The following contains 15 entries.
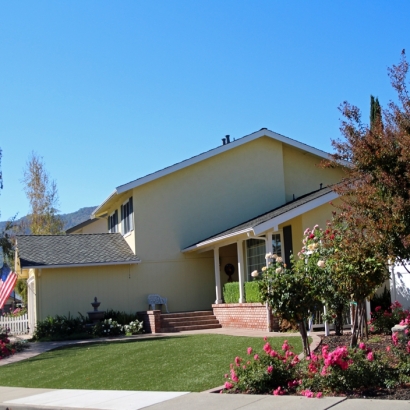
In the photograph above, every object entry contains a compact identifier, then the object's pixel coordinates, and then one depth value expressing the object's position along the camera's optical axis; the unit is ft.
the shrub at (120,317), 74.79
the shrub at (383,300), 54.44
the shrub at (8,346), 59.21
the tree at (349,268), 31.73
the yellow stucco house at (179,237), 76.79
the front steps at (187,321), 72.23
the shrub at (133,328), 71.41
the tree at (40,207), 136.15
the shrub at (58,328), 71.67
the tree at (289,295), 33.76
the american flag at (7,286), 76.28
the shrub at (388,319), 43.21
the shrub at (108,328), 70.69
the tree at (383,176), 28.35
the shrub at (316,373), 27.30
